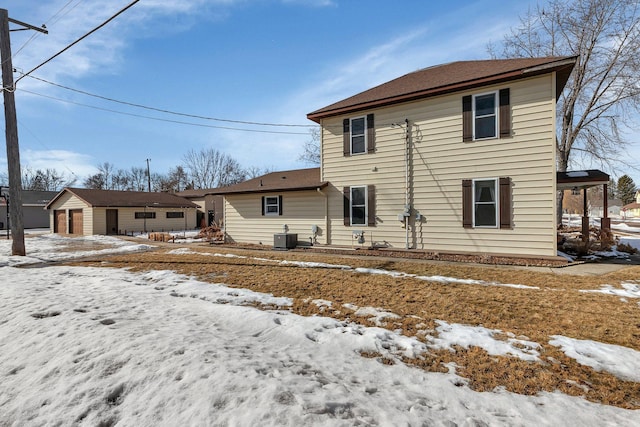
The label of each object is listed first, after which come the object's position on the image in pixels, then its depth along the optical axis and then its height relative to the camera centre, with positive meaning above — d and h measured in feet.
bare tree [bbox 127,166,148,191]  208.54 +24.77
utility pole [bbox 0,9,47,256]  35.94 +10.54
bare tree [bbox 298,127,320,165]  90.25 +18.00
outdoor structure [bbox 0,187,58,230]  105.75 +1.55
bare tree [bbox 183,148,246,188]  159.22 +21.02
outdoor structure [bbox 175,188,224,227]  96.63 +2.46
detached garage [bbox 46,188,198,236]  78.43 +0.69
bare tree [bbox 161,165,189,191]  168.86 +18.81
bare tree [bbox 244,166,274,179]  176.96 +24.03
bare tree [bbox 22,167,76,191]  183.11 +20.86
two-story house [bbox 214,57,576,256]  29.35 +5.55
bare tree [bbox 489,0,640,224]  51.11 +24.82
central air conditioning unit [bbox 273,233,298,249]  42.09 -3.91
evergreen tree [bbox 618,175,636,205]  240.32 +16.43
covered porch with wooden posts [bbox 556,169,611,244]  29.63 +3.05
